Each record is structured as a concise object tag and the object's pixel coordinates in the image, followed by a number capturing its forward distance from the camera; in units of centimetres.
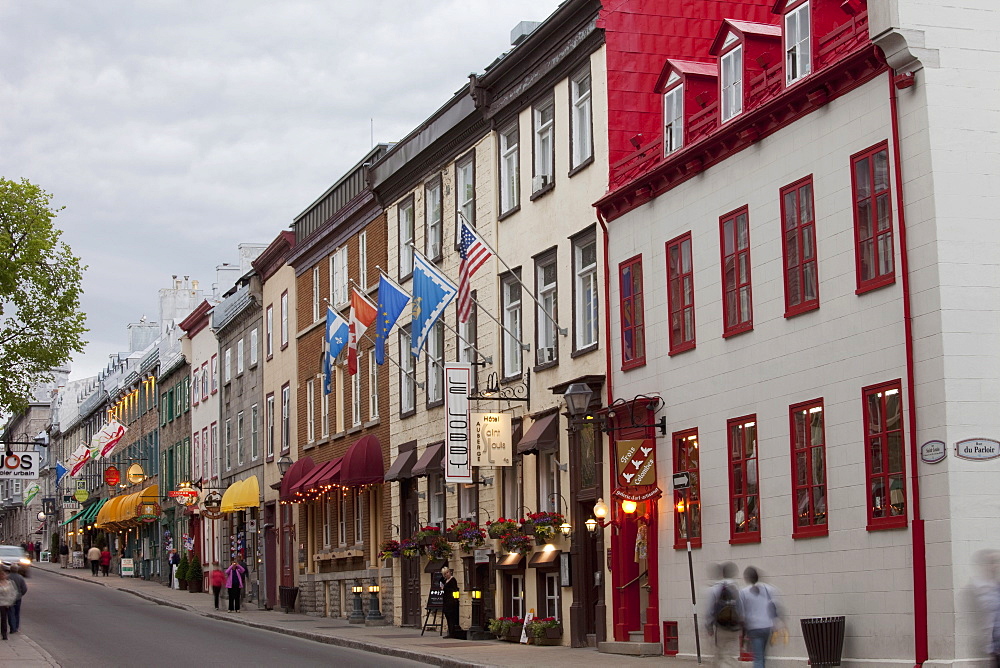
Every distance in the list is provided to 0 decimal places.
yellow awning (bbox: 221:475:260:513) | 5016
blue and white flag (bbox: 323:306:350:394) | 3447
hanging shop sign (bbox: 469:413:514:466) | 2970
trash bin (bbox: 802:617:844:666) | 1927
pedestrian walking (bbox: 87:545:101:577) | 7394
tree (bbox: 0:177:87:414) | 4597
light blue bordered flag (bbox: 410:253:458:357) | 2936
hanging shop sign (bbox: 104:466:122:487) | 6875
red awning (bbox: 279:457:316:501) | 4391
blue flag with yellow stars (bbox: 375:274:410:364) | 3072
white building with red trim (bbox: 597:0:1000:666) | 1777
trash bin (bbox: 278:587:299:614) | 4547
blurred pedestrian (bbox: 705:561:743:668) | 1756
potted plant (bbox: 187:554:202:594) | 5819
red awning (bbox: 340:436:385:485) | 3803
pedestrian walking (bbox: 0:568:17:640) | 2941
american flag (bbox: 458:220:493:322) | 2816
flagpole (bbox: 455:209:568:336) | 2811
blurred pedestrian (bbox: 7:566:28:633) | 3034
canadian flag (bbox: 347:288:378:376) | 3266
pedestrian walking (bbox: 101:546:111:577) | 7475
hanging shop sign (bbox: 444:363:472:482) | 2989
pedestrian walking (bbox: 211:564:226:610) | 4612
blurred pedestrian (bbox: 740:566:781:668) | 1745
